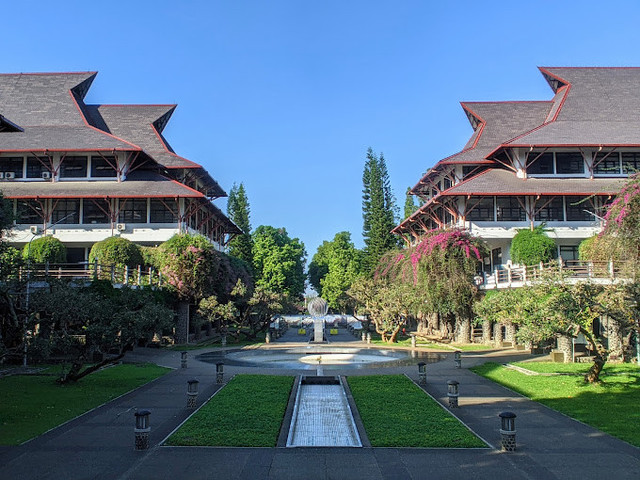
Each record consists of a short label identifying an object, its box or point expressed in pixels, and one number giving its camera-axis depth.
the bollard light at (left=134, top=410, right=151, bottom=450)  10.12
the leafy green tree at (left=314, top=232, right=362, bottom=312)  65.06
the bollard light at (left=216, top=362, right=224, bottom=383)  17.67
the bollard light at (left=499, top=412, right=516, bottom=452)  10.05
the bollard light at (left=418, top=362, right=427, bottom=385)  17.41
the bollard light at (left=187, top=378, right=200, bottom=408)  13.91
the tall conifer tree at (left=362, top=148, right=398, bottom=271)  55.34
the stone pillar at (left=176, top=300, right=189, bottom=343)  34.12
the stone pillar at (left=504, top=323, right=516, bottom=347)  29.84
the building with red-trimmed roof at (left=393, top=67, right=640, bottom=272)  35.59
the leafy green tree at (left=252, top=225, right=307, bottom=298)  65.25
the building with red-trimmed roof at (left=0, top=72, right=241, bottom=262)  36.94
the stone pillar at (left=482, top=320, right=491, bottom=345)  33.06
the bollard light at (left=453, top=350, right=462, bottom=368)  21.16
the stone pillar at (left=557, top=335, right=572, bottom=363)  23.20
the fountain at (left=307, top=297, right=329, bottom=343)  36.56
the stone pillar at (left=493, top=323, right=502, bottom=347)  31.67
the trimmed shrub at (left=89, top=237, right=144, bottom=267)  32.34
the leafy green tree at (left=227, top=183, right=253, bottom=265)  64.81
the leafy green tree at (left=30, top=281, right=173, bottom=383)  16.78
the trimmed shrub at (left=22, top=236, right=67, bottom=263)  32.03
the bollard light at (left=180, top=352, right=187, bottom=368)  21.52
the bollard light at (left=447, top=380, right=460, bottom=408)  13.89
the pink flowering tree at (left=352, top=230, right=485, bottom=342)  31.67
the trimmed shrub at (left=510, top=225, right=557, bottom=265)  32.81
